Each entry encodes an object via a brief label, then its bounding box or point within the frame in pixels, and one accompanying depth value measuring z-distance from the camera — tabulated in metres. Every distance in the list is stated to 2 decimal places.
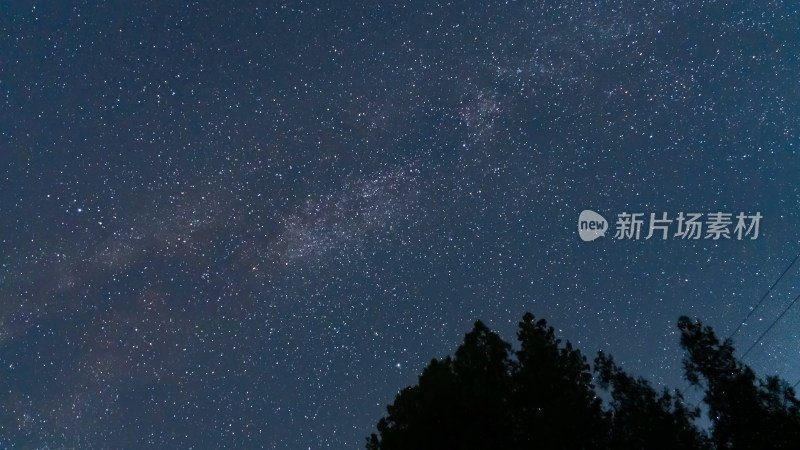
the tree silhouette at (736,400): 16.00
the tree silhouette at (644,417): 15.82
